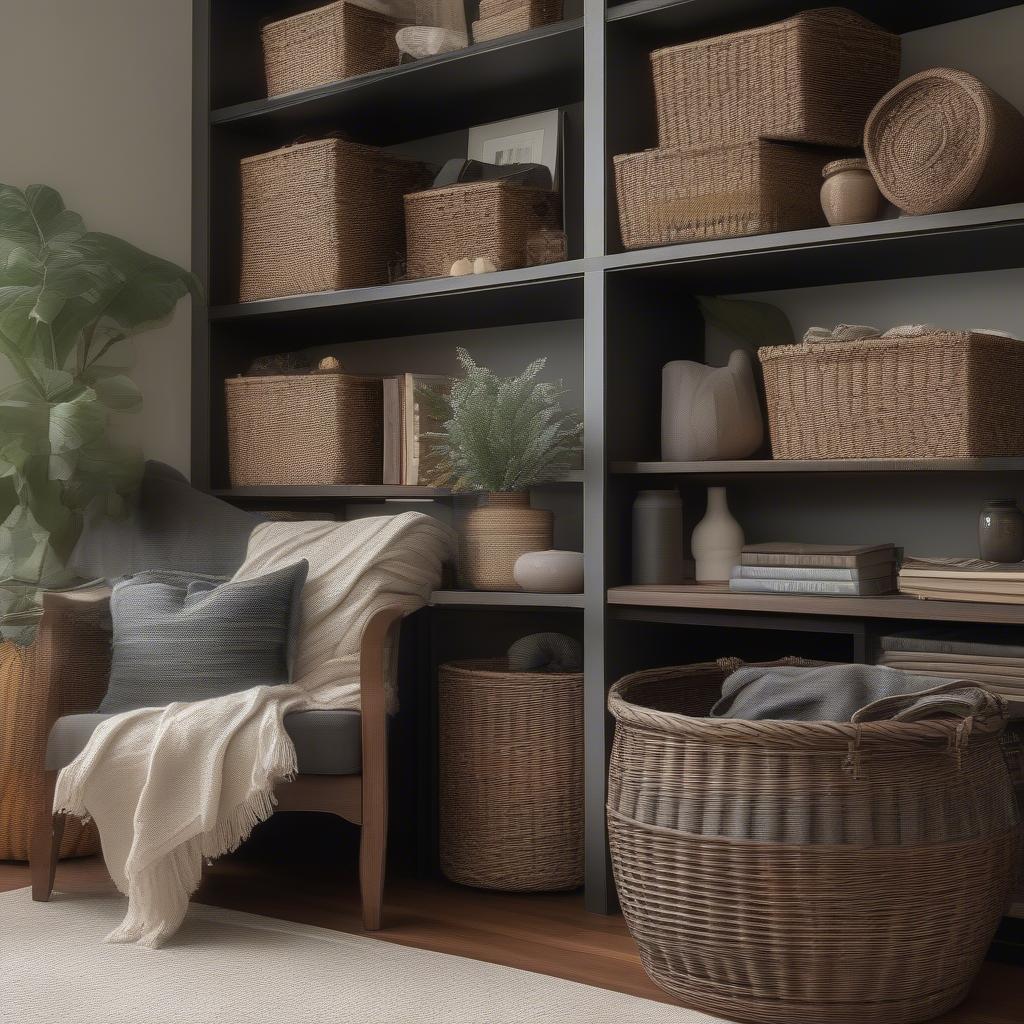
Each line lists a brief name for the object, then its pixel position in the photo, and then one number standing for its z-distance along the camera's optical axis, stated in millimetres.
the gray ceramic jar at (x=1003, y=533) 2479
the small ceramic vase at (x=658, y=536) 2795
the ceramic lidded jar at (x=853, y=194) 2529
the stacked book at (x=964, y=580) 2340
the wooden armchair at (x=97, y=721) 2541
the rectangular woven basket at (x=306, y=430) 3293
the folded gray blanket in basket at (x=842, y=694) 2092
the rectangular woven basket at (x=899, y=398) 2406
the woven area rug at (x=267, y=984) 2082
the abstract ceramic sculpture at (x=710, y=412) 2785
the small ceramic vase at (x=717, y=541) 2867
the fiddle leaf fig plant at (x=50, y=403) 2945
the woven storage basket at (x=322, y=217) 3295
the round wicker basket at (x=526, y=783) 2818
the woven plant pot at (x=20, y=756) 3039
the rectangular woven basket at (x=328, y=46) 3287
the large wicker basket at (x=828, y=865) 1979
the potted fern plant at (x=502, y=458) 2857
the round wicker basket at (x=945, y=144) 2346
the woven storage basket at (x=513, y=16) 3000
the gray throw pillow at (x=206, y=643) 2670
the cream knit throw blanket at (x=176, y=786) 2455
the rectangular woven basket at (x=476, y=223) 3035
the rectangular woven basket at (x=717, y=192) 2621
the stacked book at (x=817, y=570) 2508
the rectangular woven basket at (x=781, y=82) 2592
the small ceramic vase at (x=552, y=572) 2830
